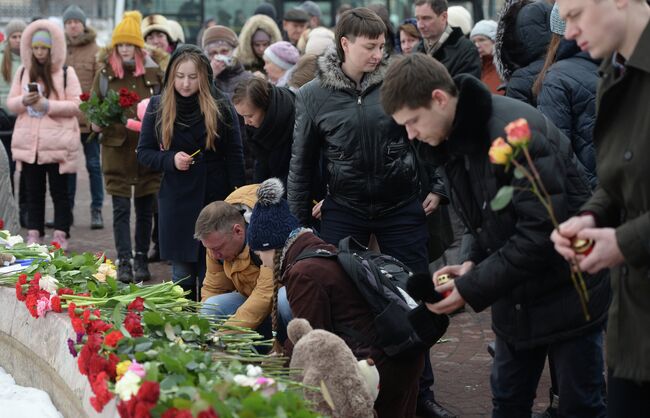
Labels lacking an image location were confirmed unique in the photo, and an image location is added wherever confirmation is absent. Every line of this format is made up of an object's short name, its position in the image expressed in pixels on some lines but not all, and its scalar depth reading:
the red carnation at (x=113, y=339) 4.25
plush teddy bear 4.08
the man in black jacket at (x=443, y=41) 7.85
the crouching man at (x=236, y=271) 5.69
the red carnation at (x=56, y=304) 5.15
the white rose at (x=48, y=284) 5.38
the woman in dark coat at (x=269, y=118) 6.78
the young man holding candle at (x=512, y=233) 3.84
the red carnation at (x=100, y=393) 3.97
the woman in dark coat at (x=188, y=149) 7.51
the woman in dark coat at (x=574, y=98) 5.49
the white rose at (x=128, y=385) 3.77
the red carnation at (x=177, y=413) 3.38
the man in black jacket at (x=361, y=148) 5.88
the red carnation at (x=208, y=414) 3.32
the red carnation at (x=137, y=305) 4.83
